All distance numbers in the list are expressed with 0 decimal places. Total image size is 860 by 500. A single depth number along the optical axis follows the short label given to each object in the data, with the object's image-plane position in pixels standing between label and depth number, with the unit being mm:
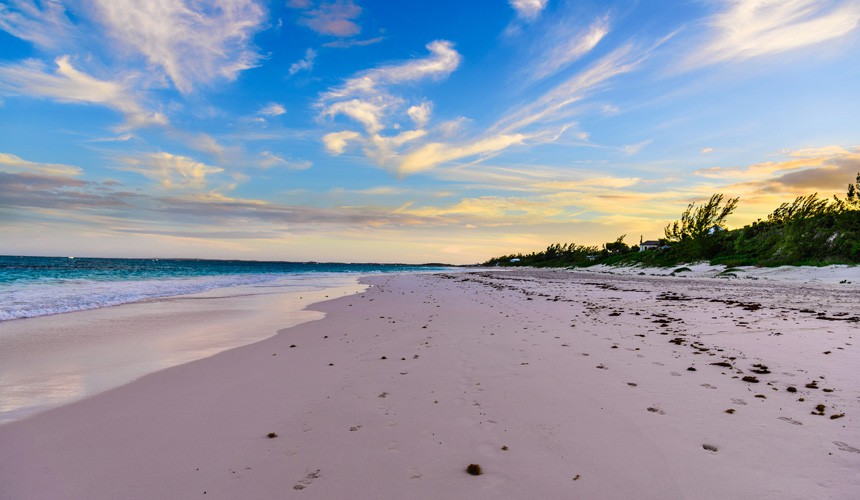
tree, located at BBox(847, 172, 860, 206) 36388
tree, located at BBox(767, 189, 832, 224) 40906
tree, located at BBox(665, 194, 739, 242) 56250
